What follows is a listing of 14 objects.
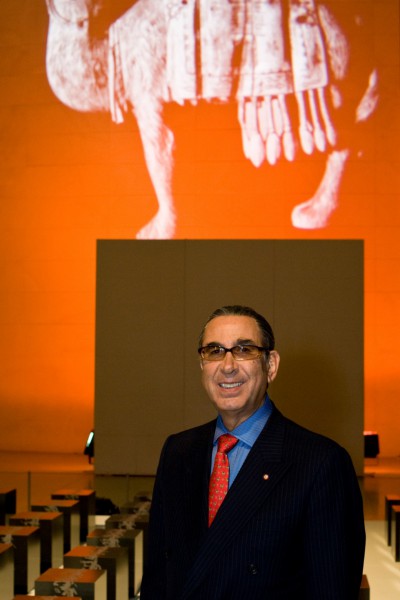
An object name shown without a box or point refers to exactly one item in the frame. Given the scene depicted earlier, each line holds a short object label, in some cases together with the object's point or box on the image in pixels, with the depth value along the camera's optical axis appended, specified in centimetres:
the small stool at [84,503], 878
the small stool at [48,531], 734
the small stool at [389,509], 866
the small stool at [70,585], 532
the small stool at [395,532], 808
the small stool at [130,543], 671
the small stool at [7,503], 893
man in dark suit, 248
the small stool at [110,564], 593
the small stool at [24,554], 667
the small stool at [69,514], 818
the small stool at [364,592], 529
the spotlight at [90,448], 1547
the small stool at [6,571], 638
